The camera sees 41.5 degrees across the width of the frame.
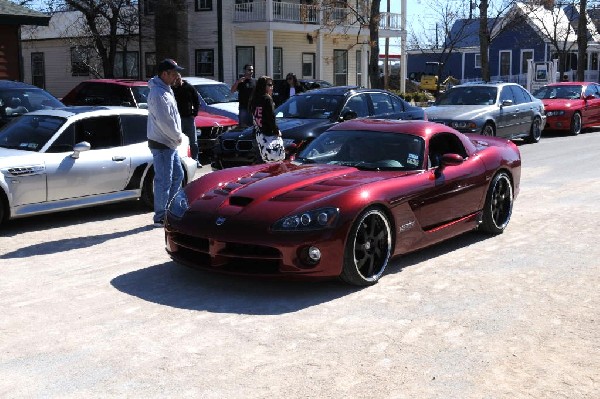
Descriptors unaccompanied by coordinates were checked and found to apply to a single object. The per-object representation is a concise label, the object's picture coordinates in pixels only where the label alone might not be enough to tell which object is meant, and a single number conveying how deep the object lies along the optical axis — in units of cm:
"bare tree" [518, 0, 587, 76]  4649
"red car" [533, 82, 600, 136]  2198
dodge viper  586
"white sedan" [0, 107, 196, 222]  851
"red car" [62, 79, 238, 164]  1537
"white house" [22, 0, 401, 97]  3478
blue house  5662
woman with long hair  1030
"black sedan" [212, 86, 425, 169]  1290
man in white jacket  824
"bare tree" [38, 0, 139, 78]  2969
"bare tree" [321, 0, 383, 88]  2662
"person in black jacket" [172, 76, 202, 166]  1195
